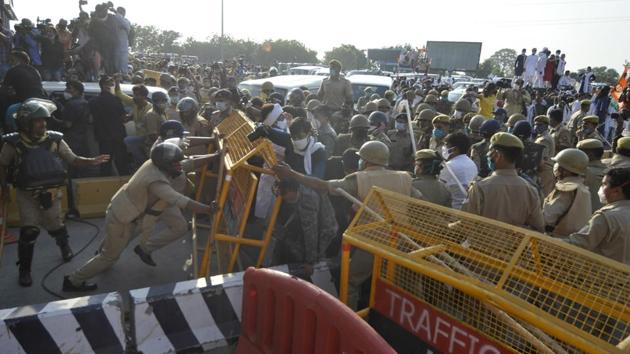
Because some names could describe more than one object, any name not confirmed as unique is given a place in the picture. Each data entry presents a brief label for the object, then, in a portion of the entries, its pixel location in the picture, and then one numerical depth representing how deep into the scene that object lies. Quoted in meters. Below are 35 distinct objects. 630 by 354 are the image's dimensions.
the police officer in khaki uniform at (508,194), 3.52
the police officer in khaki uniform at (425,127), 7.28
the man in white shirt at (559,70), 20.16
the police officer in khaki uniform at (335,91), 9.38
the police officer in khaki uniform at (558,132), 7.96
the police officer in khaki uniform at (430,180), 4.14
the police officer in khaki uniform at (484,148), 5.62
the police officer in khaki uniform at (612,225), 2.94
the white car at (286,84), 13.34
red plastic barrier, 1.96
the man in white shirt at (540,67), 19.33
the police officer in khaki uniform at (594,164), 5.35
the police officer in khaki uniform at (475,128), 6.90
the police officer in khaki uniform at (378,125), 6.60
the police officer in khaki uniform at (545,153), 5.43
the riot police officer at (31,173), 4.41
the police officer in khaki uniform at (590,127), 7.89
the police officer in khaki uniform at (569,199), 3.63
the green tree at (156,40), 80.45
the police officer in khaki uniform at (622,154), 5.08
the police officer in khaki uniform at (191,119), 6.69
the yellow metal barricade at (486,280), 2.08
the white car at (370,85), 15.05
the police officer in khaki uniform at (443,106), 11.25
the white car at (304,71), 26.58
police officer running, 4.23
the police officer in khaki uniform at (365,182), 3.75
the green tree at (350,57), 70.69
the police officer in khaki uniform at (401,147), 6.56
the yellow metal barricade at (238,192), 3.98
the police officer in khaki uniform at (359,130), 6.07
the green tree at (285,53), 73.50
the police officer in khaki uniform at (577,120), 9.72
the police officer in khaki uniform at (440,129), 6.38
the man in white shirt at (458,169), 4.59
